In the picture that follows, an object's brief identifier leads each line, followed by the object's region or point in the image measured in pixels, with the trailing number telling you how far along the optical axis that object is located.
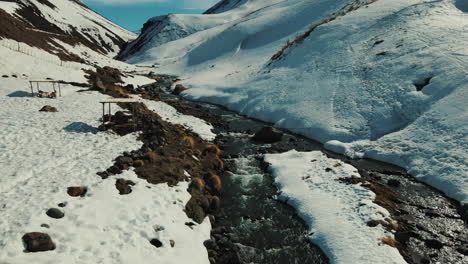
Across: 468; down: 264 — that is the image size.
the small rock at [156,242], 12.10
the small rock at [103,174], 15.60
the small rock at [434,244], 13.90
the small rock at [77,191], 13.66
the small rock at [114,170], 16.28
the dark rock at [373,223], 14.70
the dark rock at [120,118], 24.48
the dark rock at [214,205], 16.85
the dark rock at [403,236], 13.99
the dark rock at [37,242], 9.99
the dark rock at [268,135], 28.64
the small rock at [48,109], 25.38
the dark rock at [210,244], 13.57
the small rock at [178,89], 54.92
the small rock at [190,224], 14.27
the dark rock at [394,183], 19.62
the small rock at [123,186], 14.83
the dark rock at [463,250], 13.46
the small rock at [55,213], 11.85
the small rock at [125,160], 17.54
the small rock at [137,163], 17.77
